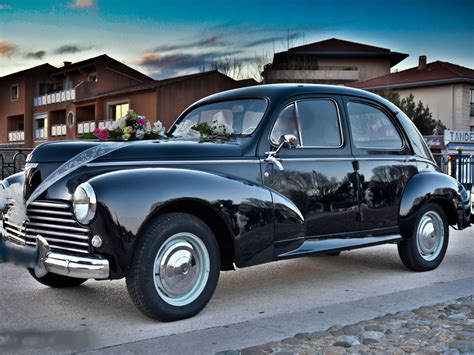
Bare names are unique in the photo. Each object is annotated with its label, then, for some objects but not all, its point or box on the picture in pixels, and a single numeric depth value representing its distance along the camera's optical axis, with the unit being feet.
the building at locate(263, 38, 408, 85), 160.15
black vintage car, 14.61
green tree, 136.13
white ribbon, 15.35
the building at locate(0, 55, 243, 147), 131.23
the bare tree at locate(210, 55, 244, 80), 143.84
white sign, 87.92
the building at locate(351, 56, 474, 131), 146.10
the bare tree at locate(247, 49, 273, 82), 142.61
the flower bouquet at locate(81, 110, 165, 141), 17.61
